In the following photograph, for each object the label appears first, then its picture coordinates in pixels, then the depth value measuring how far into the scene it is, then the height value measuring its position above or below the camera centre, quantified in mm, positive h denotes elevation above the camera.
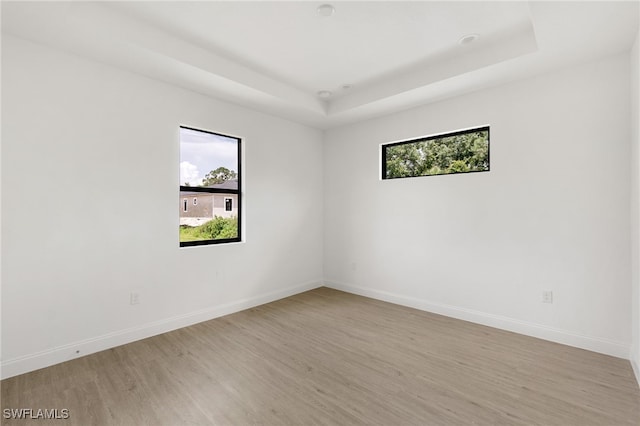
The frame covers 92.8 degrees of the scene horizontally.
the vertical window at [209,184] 3488 +362
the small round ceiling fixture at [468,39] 2678 +1554
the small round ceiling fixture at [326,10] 2300 +1561
